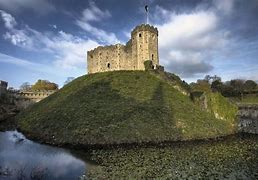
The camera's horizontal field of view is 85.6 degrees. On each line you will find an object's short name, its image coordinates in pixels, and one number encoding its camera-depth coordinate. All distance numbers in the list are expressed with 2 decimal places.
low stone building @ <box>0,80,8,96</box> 38.97
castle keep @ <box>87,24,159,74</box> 31.12
